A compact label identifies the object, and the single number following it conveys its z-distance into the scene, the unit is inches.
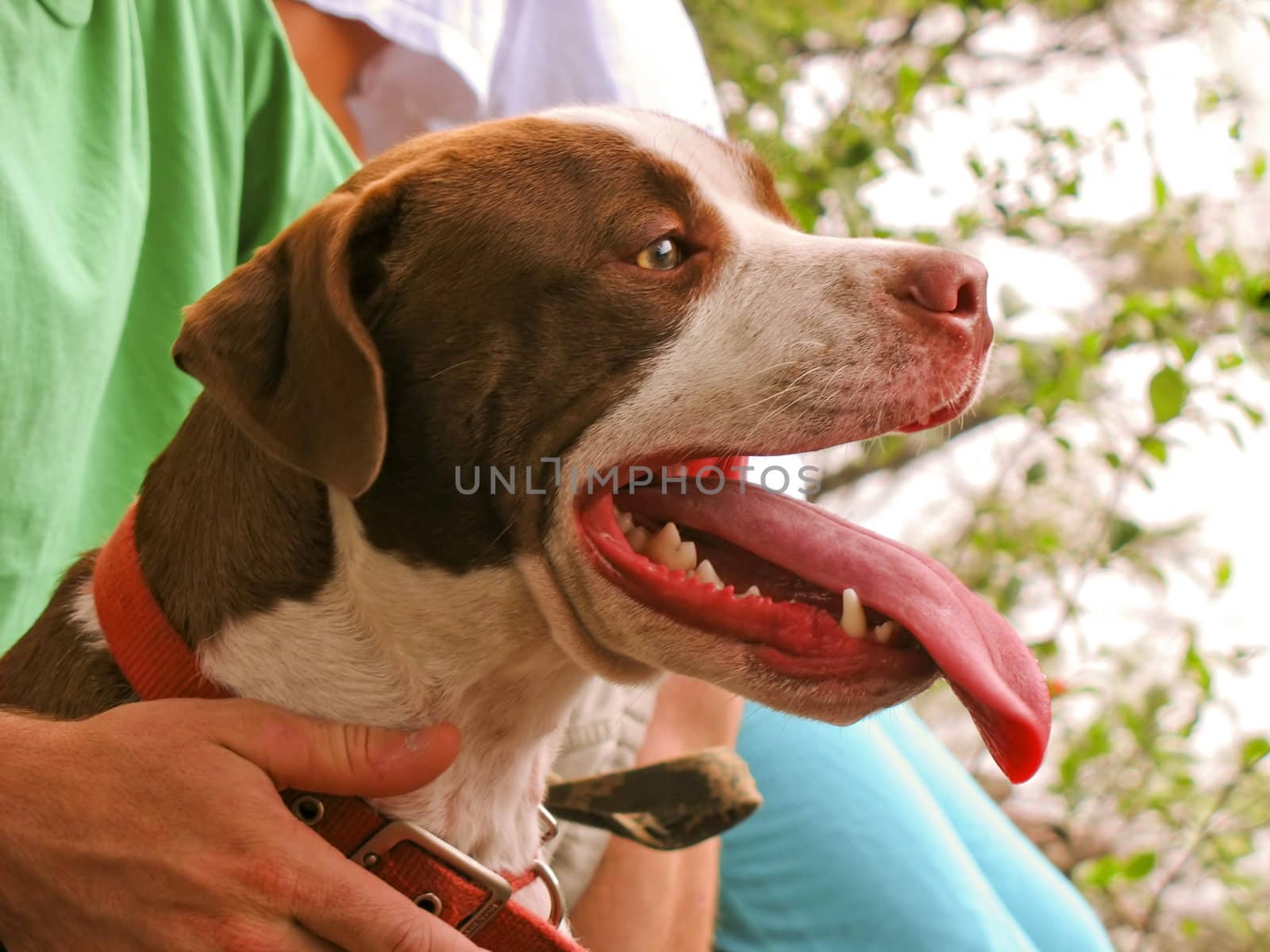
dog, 61.4
